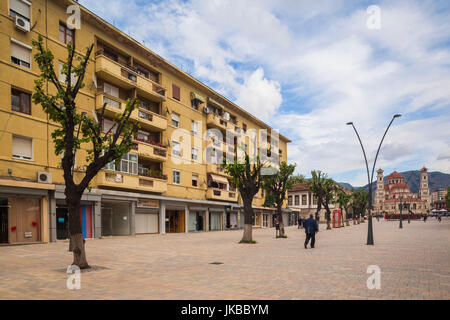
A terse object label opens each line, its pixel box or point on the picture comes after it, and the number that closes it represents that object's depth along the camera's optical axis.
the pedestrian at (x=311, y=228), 16.81
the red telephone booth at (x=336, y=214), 50.48
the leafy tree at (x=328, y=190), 43.00
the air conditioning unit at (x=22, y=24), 19.50
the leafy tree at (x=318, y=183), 41.00
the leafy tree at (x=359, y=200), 67.81
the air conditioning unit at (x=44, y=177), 20.03
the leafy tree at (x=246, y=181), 20.86
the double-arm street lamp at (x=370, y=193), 18.53
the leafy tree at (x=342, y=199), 57.02
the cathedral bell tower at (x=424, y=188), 175.49
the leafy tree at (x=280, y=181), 26.67
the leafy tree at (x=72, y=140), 10.02
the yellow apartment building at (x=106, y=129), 19.27
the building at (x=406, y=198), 166.75
